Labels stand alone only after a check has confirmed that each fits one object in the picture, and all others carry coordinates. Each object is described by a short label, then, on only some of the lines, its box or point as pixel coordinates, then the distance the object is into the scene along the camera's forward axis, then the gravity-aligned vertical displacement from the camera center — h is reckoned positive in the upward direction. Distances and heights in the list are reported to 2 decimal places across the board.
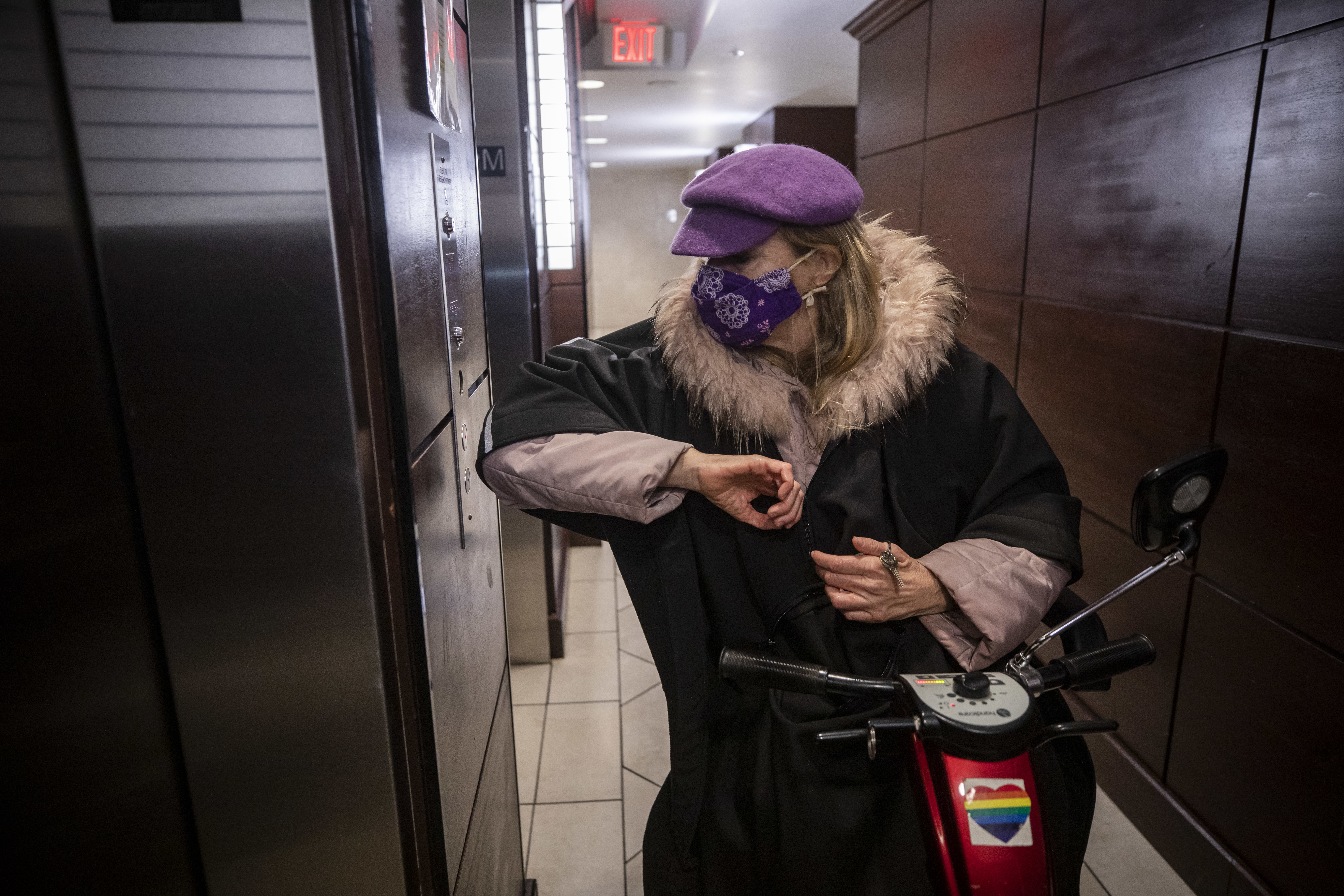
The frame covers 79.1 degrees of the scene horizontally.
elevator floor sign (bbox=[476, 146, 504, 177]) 2.66 +0.29
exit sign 5.24 +1.32
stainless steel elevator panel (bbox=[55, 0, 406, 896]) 0.82 -0.18
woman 1.23 -0.38
